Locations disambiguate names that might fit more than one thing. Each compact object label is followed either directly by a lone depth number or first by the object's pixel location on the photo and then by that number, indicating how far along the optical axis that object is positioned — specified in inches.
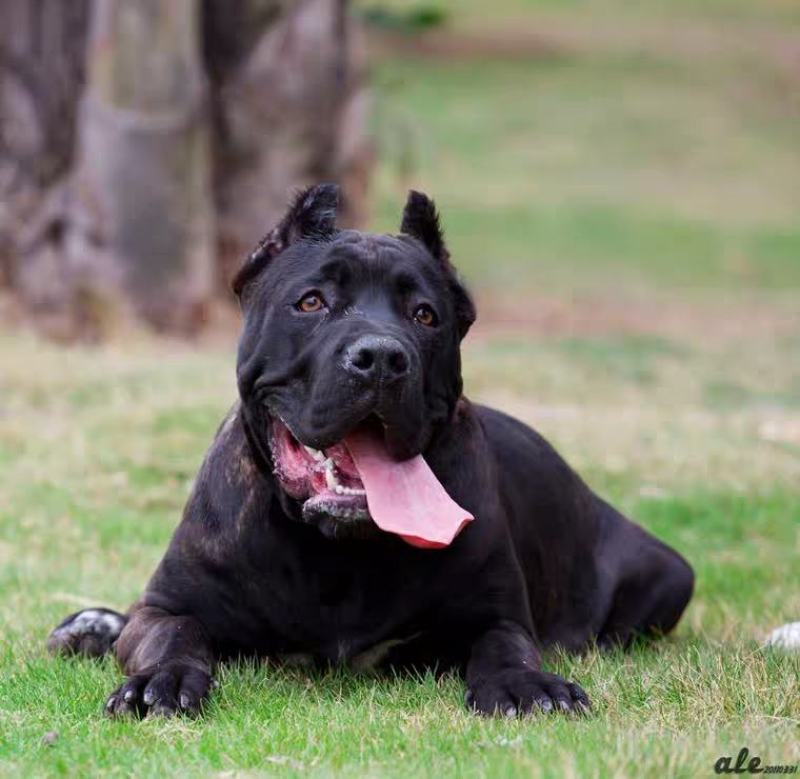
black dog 189.5
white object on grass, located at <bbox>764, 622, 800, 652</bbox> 227.8
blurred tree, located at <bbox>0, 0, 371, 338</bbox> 552.1
